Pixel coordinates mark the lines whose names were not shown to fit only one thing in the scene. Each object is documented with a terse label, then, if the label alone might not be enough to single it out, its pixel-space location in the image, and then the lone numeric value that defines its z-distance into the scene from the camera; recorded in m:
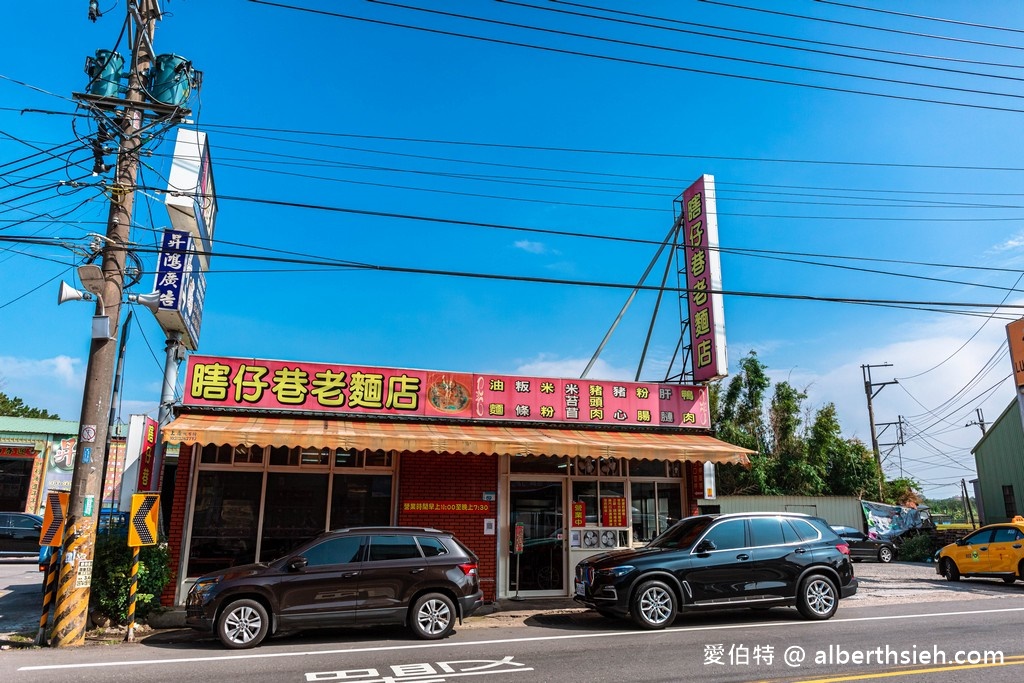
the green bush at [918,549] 24.95
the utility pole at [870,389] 38.83
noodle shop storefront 12.30
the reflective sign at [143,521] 9.92
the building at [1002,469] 26.17
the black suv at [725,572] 10.12
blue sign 12.78
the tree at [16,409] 46.59
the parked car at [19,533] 22.94
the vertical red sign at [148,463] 12.26
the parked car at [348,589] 8.99
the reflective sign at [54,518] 9.87
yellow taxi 15.49
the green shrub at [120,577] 10.30
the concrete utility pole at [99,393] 9.35
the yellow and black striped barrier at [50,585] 9.46
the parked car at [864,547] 24.12
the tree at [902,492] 33.26
